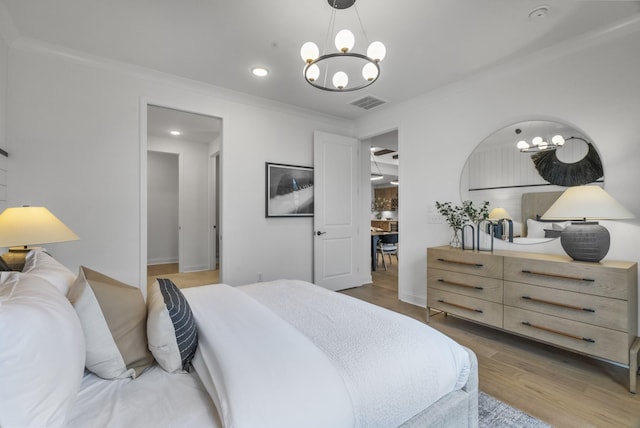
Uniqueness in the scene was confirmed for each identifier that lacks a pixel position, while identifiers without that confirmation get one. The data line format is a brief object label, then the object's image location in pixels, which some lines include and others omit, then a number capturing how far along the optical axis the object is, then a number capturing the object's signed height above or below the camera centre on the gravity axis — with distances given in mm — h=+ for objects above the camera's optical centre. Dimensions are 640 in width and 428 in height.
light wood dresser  2004 -669
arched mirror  2543 +397
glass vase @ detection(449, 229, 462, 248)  3248 -287
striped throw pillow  1144 -469
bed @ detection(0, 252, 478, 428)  759 -539
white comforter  912 -550
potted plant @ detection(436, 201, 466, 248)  3219 -26
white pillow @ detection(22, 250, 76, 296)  1196 -232
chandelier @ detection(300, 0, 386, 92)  1798 +1044
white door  4203 +64
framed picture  3904 +342
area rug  1635 -1161
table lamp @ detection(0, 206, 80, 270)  1803 -86
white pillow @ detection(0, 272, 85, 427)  659 -352
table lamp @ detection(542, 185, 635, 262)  2082 -14
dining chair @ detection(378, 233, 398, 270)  6449 -618
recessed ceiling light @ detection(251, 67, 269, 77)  3014 +1498
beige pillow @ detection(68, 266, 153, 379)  1058 -419
